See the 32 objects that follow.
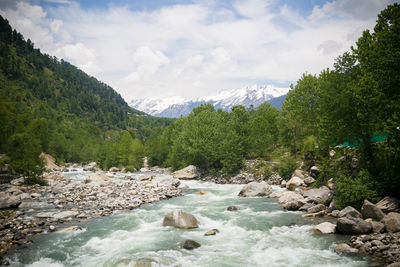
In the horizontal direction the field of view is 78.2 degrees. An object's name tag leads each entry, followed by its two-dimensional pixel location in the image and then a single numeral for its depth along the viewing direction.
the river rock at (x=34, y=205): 25.09
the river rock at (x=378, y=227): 15.26
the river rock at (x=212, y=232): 17.59
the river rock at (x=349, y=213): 17.73
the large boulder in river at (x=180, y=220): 19.20
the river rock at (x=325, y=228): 16.75
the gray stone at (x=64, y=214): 21.49
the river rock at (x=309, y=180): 31.45
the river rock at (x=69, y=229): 18.50
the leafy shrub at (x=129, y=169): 74.29
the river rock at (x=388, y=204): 17.50
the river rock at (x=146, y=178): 48.96
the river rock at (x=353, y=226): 15.61
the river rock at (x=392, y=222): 14.73
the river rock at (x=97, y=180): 40.86
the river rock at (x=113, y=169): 75.89
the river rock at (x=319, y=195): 23.58
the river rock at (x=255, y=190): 31.69
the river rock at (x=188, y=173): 52.61
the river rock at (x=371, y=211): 16.77
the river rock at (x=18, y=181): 37.08
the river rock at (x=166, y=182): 39.65
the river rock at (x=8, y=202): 24.14
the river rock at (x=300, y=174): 34.94
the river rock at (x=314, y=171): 32.56
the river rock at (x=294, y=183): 31.73
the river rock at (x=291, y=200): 23.75
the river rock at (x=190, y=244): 15.04
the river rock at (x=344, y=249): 13.63
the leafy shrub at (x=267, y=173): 42.31
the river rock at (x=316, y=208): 21.91
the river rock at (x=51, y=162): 74.94
